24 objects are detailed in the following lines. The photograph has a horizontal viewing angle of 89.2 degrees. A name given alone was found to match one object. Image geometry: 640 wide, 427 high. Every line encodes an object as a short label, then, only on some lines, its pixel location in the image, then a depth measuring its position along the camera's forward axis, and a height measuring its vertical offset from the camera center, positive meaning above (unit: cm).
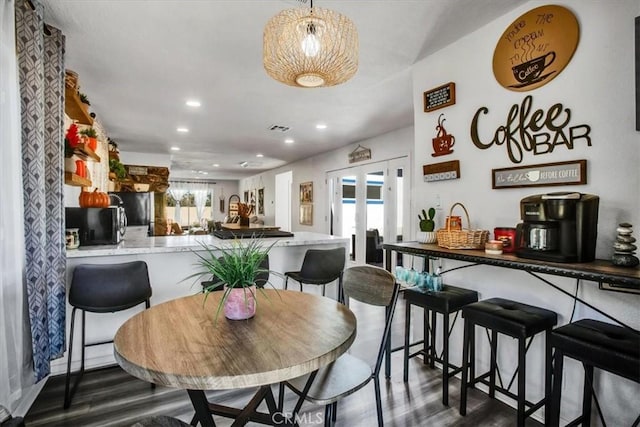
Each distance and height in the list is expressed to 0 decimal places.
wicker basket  216 -19
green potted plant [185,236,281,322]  138 -31
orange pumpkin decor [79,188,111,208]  272 +8
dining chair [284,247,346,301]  293 -52
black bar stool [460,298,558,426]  172 -66
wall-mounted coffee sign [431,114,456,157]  257 +56
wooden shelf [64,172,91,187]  255 +25
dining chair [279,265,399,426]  140 -77
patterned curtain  185 +20
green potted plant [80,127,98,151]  306 +70
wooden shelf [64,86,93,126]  258 +89
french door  527 +10
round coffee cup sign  189 +102
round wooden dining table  96 -48
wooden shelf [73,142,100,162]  264 +51
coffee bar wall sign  187 +50
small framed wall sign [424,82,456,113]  254 +92
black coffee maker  165 -9
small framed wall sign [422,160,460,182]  252 +32
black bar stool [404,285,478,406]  214 -67
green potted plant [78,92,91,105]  289 +102
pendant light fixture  151 +80
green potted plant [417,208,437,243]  254 -15
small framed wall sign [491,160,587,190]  183 +22
